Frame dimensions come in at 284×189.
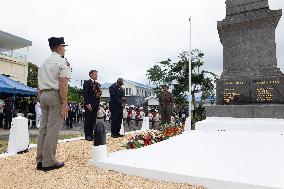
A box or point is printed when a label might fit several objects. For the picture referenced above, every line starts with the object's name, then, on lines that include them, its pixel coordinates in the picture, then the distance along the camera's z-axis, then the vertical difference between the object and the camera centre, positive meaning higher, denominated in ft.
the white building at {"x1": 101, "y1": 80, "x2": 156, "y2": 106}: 247.70 +16.82
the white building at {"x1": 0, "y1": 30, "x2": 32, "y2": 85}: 107.14 +18.39
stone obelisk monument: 26.23 +4.48
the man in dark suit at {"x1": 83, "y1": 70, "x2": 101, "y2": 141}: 30.17 +1.17
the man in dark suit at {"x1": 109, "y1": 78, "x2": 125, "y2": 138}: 33.86 +0.88
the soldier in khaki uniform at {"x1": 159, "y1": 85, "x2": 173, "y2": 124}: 43.91 +0.94
